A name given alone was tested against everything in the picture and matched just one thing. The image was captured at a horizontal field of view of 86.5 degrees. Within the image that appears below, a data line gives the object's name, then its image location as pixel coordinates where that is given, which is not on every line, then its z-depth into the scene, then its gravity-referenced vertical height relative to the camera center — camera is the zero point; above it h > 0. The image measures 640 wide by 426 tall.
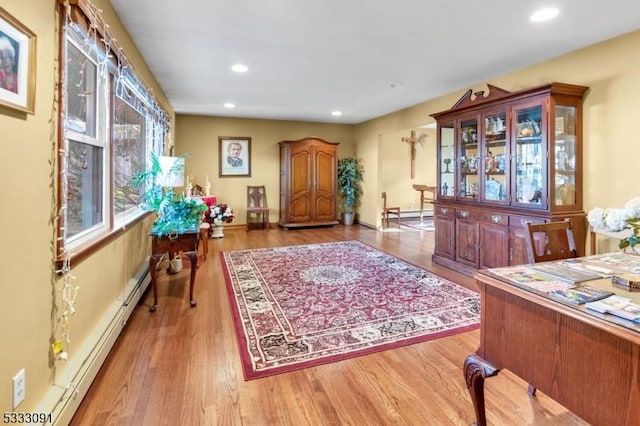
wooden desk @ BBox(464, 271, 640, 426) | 0.96 -0.48
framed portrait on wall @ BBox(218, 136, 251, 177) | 7.42 +1.15
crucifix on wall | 9.06 +1.80
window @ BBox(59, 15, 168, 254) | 1.94 +0.48
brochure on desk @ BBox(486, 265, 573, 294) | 1.28 -0.28
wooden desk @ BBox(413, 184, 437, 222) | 8.48 +0.46
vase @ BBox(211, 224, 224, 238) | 6.64 -0.47
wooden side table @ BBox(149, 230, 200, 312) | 3.04 -0.38
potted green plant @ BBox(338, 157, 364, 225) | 8.19 +0.61
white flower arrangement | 1.36 -0.04
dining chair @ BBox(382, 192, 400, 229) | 7.77 -0.11
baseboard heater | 1.55 -0.87
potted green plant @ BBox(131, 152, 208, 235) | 3.15 +0.05
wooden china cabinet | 3.33 +0.42
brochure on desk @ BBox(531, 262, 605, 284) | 1.38 -0.27
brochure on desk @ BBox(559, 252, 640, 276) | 1.52 -0.26
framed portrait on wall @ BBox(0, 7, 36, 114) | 1.21 +0.54
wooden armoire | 7.45 +0.58
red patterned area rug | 2.37 -0.90
